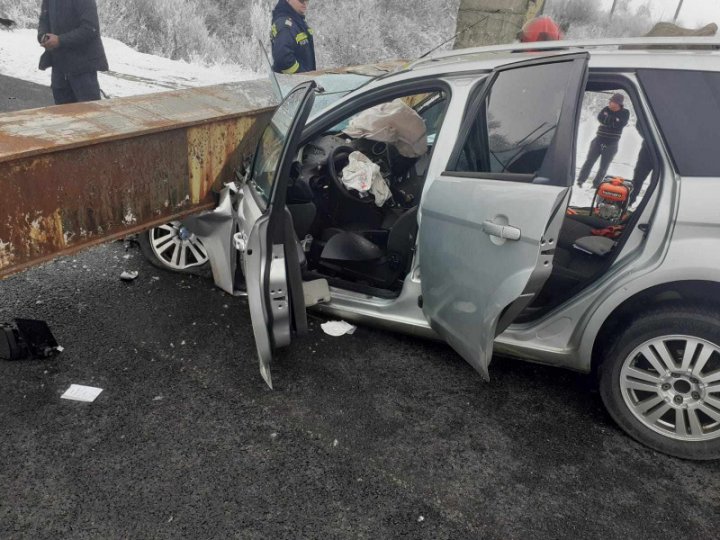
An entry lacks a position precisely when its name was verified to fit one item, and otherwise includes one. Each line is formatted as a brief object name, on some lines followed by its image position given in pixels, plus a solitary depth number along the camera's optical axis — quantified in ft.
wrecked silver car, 7.37
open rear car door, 7.22
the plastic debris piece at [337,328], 10.84
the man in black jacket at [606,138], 14.66
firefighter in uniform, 18.06
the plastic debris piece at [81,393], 8.70
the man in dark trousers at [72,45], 15.74
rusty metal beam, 8.70
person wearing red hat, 13.25
